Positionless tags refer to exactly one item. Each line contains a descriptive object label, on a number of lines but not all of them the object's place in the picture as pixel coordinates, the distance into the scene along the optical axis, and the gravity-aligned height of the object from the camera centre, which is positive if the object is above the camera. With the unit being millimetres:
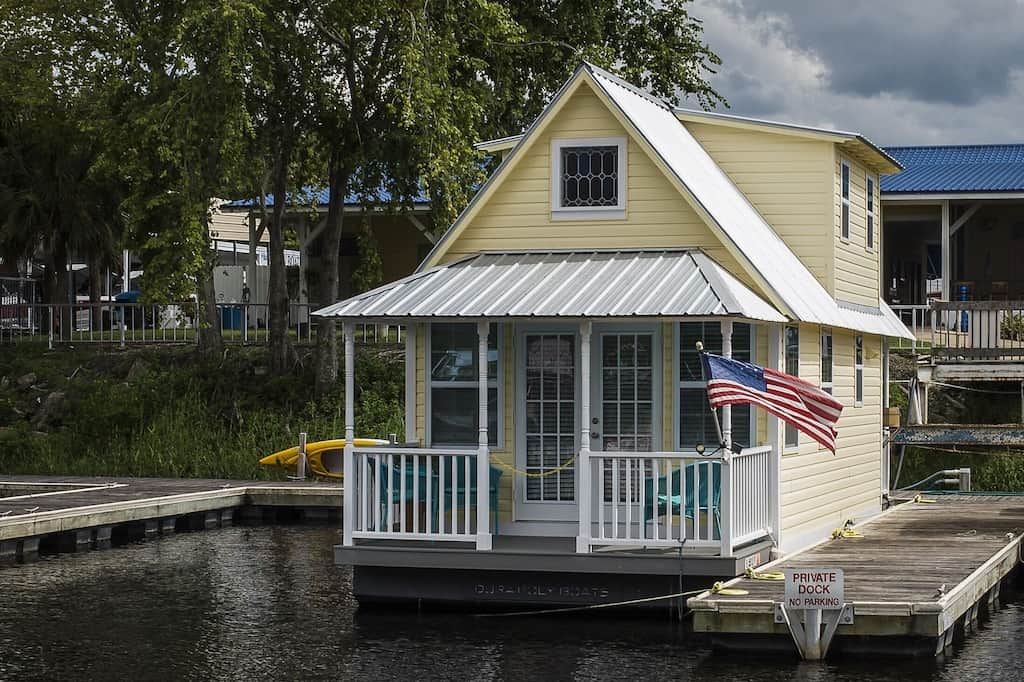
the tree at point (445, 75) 29141 +5185
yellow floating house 16484 -256
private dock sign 14023 -2160
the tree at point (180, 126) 28156 +3802
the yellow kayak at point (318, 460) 29594 -2171
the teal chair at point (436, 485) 16844 -1554
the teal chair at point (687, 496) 16156 -1601
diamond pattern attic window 18531 +1847
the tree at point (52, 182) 38062 +4100
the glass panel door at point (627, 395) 18031 -621
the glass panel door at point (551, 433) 18172 -1046
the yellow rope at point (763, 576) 16109 -2349
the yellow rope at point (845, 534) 20578 -2476
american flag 15531 -546
